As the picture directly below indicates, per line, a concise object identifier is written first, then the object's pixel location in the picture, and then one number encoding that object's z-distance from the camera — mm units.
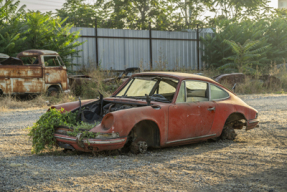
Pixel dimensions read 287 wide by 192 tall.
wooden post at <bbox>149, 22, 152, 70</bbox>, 22109
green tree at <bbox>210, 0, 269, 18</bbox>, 33062
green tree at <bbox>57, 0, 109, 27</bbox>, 29305
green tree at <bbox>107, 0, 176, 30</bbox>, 30734
